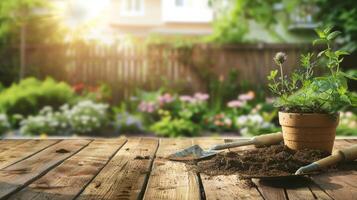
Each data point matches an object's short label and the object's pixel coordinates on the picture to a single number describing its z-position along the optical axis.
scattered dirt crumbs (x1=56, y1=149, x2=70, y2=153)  2.28
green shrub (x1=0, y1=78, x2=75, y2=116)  6.74
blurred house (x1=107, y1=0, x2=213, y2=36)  18.03
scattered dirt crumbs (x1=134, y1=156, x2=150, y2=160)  2.07
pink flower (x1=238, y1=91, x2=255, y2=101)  6.77
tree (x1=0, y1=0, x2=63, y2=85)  9.08
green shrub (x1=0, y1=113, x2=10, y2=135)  6.06
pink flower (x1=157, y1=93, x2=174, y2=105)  6.77
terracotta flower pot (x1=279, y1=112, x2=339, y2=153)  1.98
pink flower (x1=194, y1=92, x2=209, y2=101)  6.93
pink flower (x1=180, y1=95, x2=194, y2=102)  6.65
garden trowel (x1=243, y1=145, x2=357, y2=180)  1.63
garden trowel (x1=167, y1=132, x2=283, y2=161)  2.08
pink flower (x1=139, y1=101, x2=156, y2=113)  6.70
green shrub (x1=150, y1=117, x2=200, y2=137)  5.79
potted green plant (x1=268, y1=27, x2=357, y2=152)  1.98
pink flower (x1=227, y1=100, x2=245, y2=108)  6.75
